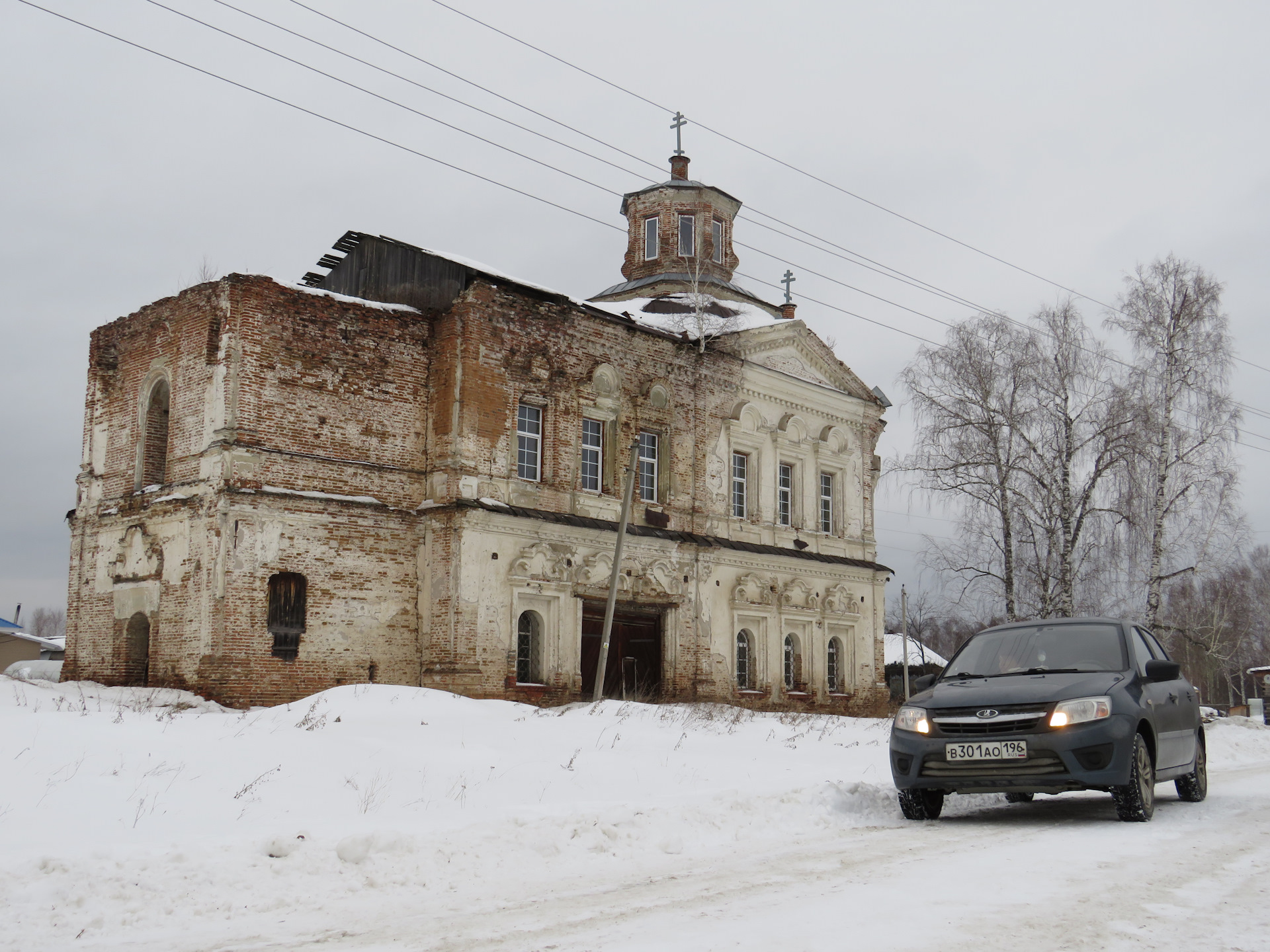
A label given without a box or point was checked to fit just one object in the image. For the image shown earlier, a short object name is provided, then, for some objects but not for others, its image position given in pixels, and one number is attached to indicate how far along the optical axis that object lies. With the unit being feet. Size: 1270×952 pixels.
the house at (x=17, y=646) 133.49
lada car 27.58
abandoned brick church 64.49
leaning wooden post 67.62
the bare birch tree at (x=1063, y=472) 87.66
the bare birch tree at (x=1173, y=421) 88.12
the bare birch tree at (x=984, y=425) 90.12
